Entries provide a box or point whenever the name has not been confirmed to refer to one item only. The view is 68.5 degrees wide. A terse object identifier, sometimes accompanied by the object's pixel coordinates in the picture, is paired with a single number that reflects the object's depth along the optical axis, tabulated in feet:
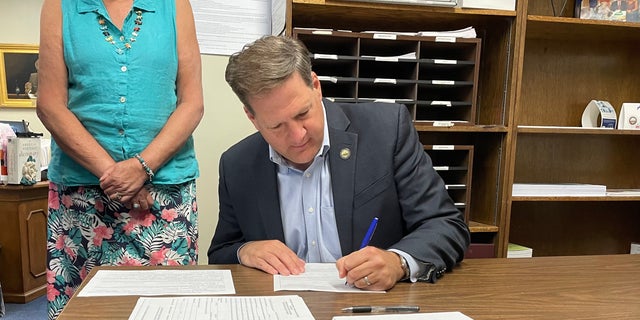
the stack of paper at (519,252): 6.79
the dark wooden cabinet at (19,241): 9.01
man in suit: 3.26
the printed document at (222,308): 2.30
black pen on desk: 2.44
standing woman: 3.88
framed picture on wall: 14.01
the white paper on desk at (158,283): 2.66
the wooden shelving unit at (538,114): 6.18
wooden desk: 2.46
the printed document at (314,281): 2.76
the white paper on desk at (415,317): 2.34
